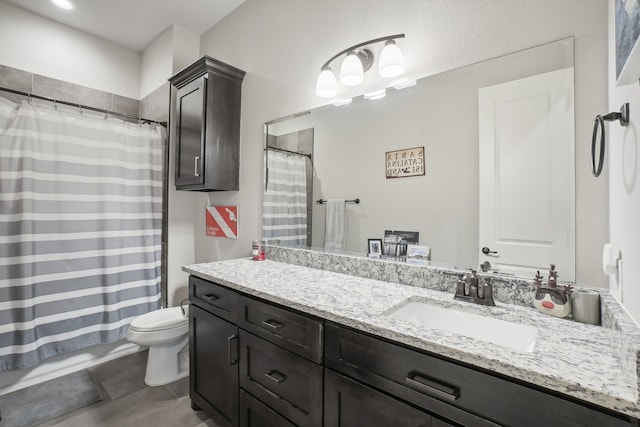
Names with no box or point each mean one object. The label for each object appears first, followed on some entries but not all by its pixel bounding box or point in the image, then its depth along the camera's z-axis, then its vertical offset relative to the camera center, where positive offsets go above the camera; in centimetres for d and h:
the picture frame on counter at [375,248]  159 -19
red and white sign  241 -7
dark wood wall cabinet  217 +67
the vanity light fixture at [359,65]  145 +77
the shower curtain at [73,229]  199 -12
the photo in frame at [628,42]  53 +34
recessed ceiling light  230 +163
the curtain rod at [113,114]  201 +80
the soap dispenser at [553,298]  99 -29
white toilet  201 -88
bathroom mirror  113 +24
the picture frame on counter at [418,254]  142 -20
